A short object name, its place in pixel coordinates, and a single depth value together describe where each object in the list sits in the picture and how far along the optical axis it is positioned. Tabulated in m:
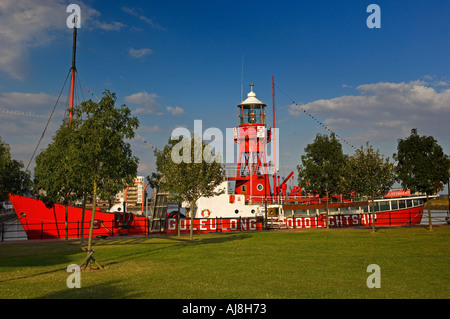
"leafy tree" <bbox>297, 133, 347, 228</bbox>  38.09
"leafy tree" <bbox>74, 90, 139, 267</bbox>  16.30
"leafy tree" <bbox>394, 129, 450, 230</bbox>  30.84
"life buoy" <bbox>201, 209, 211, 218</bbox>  42.94
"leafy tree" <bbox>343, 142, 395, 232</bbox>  31.62
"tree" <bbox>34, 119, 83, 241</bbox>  24.75
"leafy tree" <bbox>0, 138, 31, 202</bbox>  30.94
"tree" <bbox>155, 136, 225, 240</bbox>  30.09
